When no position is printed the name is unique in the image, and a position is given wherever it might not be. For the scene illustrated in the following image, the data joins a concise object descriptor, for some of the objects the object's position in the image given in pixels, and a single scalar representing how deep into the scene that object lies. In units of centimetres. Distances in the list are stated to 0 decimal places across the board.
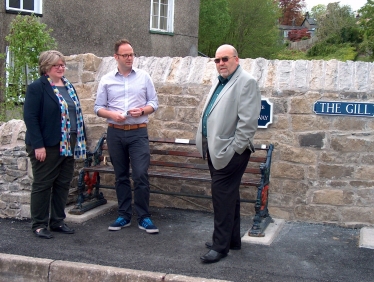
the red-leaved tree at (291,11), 6756
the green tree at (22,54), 836
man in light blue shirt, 532
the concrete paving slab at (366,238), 507
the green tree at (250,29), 3275
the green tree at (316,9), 7456
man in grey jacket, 433
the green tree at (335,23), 3966
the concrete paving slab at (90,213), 572
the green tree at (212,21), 2694
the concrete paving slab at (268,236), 508
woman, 496
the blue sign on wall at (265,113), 579
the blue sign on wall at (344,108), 548
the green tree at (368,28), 3394
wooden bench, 546
